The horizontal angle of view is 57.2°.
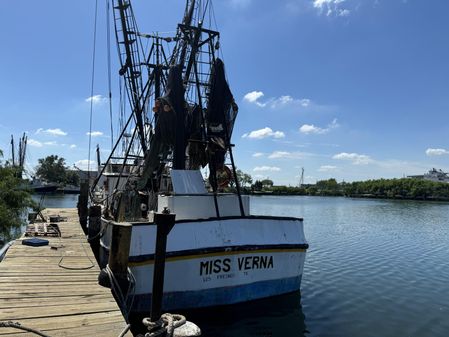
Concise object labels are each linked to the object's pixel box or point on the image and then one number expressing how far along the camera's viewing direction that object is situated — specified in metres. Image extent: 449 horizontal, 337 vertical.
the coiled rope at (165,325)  5.45
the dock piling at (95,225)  16.64
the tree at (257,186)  169.60
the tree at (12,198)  19.66
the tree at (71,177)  129.62
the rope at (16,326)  5.16
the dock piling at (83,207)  22.16
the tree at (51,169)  138.38
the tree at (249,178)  127.43
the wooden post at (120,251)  7.80
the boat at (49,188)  105.69
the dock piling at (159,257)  5.94
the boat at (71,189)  125.06
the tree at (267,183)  186.88
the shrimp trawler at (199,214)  9.71
